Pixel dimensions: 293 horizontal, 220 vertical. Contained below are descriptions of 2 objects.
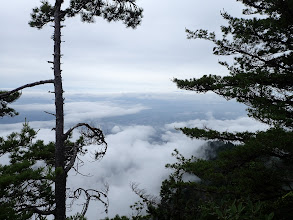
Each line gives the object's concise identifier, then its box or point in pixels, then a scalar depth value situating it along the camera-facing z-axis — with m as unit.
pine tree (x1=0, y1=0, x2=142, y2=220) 5.39
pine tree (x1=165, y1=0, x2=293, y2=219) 5.88
